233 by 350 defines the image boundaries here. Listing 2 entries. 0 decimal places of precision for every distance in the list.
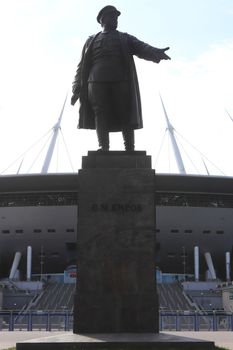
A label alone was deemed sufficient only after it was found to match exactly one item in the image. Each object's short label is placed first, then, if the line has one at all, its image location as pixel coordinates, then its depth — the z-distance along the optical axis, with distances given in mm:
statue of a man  9508
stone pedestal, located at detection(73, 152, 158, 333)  8289
